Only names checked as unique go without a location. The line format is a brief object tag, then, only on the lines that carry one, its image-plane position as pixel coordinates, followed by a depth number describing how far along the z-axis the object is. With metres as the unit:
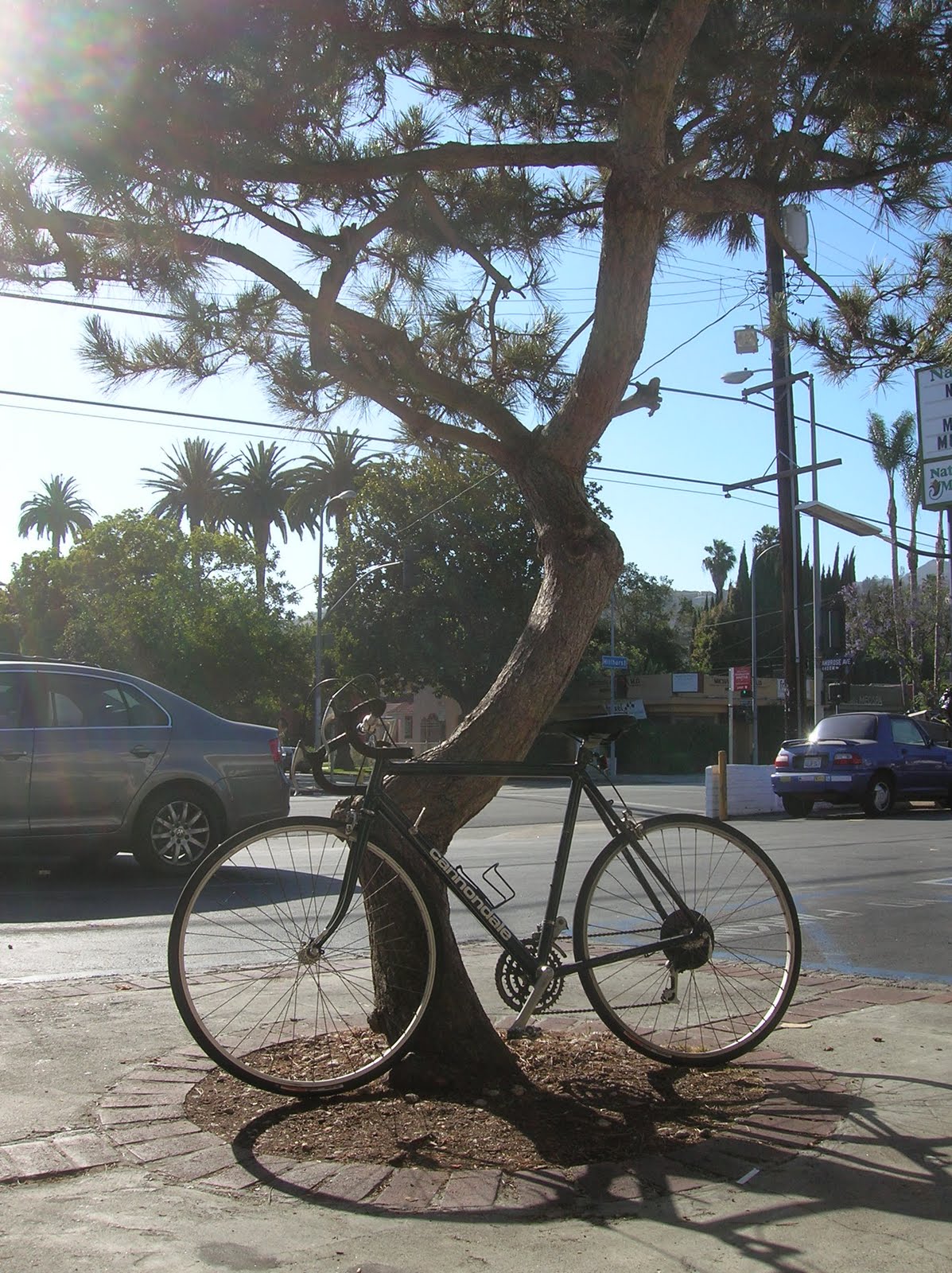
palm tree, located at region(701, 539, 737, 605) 105.81
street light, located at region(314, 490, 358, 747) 35.91
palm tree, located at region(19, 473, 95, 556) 83.06
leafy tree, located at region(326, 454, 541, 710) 43.28
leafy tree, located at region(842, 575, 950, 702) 39.22
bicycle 3.64
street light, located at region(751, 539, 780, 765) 35.47
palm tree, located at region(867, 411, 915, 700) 41.09
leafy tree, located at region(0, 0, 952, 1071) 4.16
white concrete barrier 19.47
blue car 18.00
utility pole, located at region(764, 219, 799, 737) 20.27
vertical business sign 12.24
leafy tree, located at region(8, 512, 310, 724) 46.31
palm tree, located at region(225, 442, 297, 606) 63.25
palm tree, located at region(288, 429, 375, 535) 56.28
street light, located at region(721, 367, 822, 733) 19.16
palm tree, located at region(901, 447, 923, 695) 39.41
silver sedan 8.11
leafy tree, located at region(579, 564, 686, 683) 66.69
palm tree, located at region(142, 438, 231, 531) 64.06
